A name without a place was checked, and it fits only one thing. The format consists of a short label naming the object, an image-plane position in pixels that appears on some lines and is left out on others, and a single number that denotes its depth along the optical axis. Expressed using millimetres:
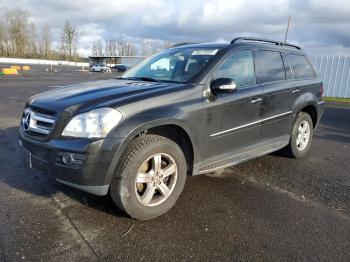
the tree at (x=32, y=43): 84081
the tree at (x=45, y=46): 91500
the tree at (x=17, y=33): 78375
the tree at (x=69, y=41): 90475
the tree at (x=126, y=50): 120106
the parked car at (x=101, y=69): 56969
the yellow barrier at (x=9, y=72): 30867
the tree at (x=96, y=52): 119675
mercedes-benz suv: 2852
